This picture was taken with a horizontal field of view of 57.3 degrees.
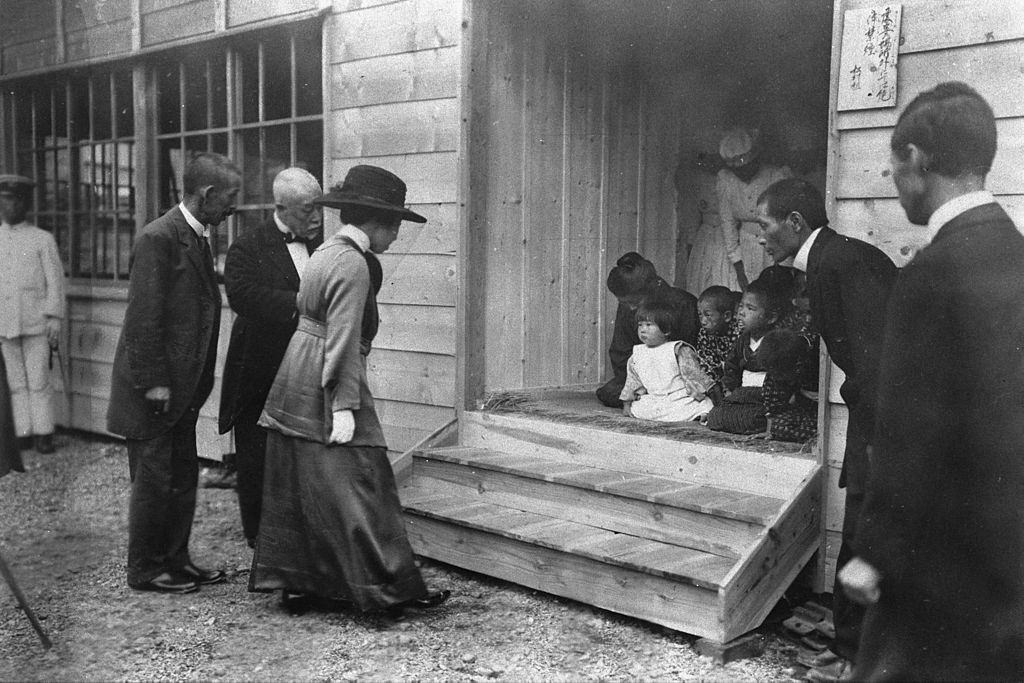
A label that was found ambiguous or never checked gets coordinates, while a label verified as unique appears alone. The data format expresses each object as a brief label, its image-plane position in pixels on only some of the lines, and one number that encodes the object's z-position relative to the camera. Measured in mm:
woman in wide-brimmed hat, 3582
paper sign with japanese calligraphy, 3484
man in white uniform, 6746
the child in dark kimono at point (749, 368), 4387
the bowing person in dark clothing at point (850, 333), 3059
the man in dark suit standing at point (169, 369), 3986
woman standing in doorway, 5785
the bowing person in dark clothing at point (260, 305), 4422
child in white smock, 4961
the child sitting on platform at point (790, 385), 4152
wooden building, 3590
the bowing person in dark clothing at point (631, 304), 5336
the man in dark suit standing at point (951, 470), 1917
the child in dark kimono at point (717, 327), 5176
